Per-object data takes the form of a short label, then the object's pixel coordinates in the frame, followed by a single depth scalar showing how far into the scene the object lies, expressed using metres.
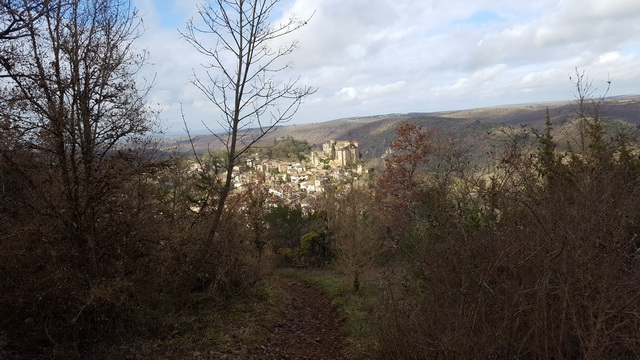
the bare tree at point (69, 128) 5.39
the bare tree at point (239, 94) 8.02
